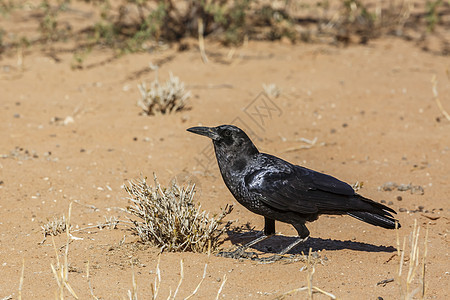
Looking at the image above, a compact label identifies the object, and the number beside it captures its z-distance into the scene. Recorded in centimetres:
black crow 898
